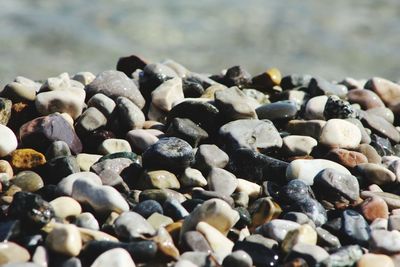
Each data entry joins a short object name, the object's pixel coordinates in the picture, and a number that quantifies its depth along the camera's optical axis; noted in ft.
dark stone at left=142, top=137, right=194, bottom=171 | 15.19
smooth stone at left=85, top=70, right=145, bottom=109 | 17.93
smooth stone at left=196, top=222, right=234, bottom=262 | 12.74
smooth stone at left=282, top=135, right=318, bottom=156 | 16.69
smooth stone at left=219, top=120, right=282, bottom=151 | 16.34
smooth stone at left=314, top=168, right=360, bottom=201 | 14.94
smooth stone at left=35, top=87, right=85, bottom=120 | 16.90
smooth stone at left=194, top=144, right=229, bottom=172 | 15.61
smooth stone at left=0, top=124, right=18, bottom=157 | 15.40
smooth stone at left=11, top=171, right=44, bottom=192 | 14.38
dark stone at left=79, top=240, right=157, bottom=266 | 12.03
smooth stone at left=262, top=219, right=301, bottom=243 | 13.16
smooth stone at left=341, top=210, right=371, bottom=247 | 13.55
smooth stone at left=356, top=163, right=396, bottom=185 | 15.88
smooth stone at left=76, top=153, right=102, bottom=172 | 15.31
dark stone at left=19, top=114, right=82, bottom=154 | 15.97
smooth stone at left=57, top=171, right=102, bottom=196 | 13.87
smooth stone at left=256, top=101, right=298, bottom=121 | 17.97
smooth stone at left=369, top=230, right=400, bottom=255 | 13.07
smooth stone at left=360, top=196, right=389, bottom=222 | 14.47
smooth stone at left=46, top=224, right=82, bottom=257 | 11.92
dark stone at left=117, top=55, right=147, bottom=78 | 21.31
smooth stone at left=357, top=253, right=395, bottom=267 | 12.60
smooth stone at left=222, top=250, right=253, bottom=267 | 12.16
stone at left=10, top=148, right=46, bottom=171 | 15.30
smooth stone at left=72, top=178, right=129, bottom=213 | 13.47
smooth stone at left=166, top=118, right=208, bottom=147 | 16.47
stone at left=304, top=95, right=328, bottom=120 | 18.62
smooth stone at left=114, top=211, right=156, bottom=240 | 12.56
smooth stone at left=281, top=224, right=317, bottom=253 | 12.82
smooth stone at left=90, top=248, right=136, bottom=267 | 11.66
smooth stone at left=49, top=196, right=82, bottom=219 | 13.25
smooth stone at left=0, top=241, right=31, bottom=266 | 11.84
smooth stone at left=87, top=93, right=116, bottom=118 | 17.17
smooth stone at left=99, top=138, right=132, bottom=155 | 16.24
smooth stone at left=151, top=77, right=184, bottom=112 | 17.99
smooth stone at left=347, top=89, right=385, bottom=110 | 20.04
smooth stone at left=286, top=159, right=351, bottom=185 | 15.38
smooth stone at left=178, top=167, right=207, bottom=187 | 15.03
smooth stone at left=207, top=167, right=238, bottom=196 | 14.93
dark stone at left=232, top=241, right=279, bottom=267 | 12.57
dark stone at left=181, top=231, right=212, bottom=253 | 12.60
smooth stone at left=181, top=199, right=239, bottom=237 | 13.05
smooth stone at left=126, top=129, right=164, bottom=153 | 16.45
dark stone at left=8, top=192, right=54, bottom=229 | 12.53
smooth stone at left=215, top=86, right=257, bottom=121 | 17.19
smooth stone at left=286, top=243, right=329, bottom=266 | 12.34
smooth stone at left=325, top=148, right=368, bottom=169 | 16.28
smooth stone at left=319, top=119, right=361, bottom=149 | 16.88
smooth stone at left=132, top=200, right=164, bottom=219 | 13.53
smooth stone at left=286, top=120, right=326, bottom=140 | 17.44
